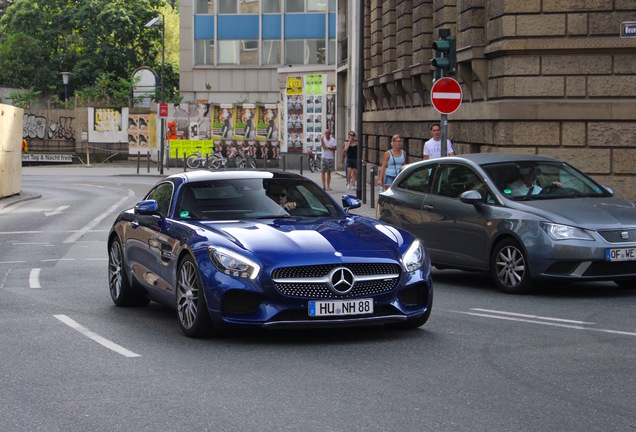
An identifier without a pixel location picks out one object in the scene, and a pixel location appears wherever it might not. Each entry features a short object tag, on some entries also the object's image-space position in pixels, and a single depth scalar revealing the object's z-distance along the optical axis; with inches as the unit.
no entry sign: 729.0
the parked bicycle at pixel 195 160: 2305.0
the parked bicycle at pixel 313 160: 2159.2
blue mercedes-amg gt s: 342.3
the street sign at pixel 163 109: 2102.6
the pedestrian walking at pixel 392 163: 838.5
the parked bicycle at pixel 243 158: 2293.3
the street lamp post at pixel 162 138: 2082.6
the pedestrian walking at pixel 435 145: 786.2
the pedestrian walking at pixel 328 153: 1373.0
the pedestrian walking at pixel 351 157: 1363.2
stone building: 821.9
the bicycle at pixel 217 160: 2249.9
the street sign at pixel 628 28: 617.3
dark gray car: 475.2
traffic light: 727.1
